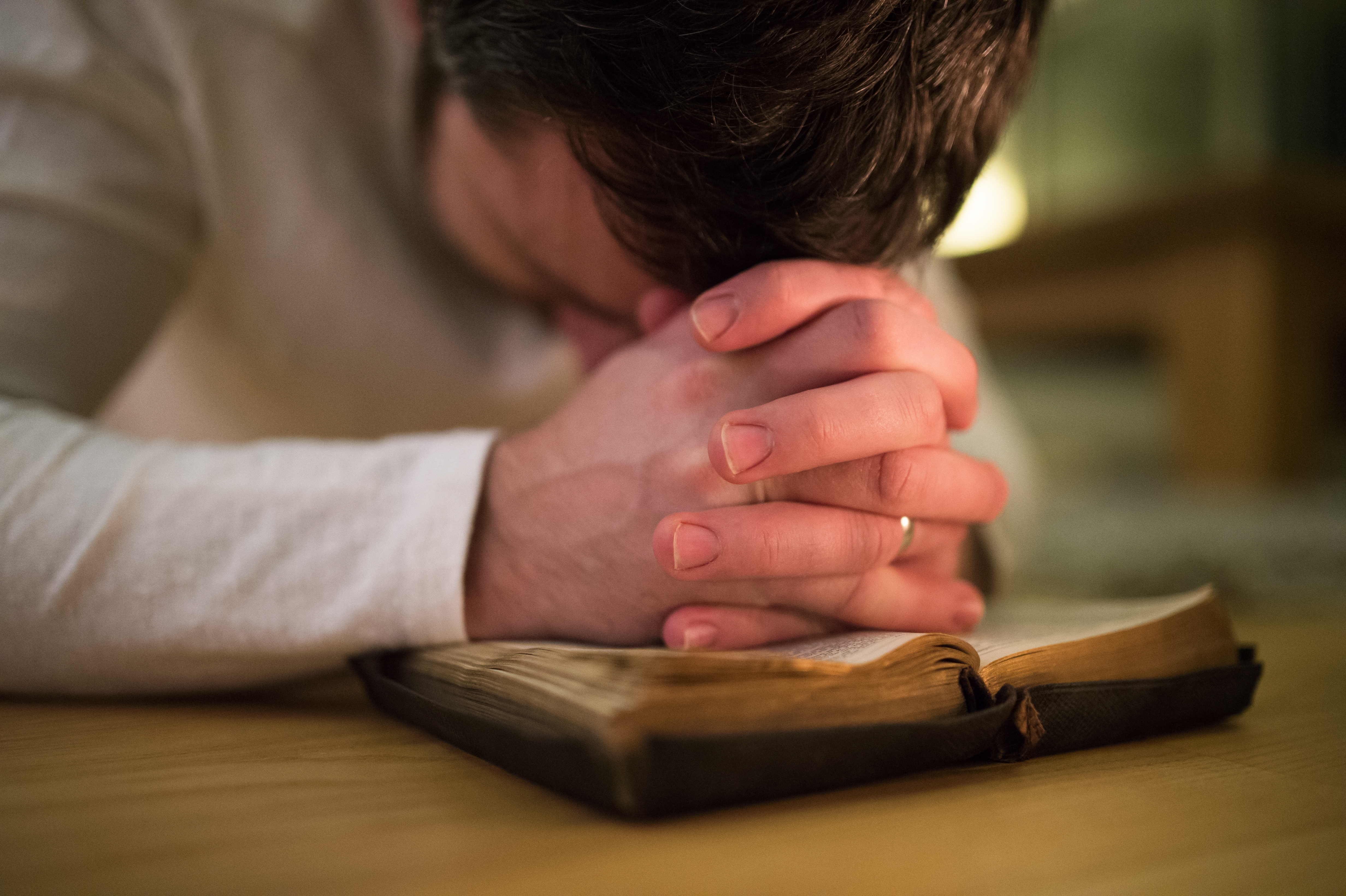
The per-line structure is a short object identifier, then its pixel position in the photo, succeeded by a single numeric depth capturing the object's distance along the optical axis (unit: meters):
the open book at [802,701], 0.23
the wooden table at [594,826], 0.21
